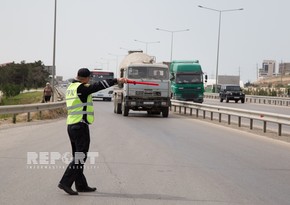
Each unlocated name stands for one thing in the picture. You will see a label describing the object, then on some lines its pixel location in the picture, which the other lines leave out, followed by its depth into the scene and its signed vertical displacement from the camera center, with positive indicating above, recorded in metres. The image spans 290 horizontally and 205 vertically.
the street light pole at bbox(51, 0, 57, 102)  33.76 +1.01
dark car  53.77 -0.85
